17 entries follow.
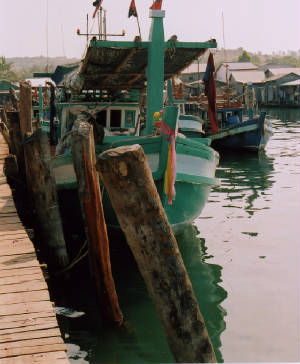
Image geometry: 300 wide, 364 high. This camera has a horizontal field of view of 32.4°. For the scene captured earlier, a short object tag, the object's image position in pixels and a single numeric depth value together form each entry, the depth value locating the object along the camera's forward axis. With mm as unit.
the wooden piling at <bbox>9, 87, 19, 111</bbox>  19600
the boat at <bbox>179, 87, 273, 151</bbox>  25656
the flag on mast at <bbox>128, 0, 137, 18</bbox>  12242
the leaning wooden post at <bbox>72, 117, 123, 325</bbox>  6840
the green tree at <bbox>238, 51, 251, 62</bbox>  105125
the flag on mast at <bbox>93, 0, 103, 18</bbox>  12320
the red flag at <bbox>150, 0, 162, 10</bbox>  9505
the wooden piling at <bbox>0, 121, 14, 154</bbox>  16241
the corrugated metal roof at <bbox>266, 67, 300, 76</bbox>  73700
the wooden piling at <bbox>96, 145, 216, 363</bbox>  4387
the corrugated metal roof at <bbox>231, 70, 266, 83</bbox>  70625
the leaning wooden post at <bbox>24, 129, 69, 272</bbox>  8234
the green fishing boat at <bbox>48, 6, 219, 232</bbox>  8781
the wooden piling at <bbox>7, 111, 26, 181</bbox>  12905
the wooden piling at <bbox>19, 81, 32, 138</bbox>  11701
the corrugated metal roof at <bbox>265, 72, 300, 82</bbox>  68688
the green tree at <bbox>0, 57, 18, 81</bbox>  92750
